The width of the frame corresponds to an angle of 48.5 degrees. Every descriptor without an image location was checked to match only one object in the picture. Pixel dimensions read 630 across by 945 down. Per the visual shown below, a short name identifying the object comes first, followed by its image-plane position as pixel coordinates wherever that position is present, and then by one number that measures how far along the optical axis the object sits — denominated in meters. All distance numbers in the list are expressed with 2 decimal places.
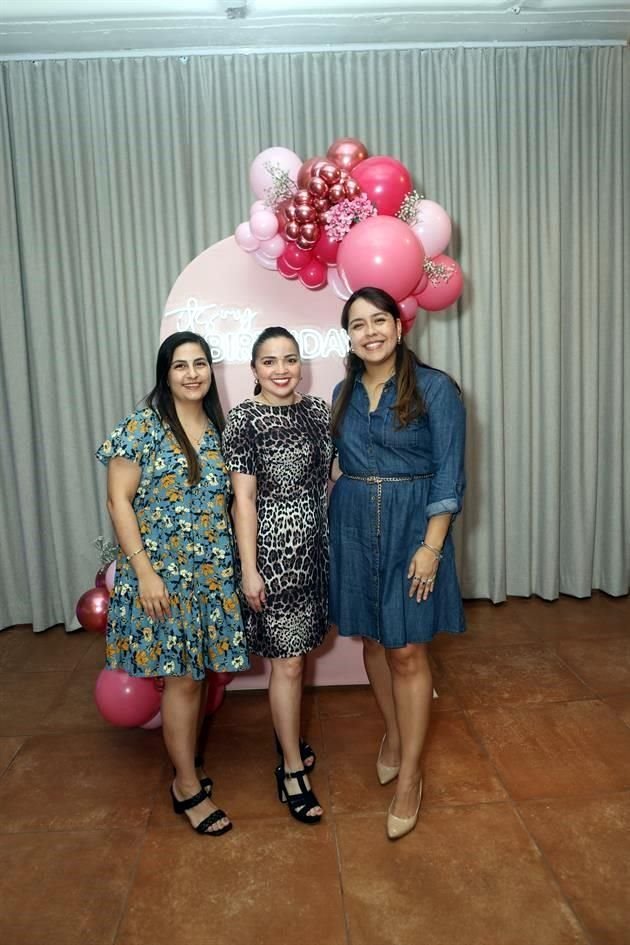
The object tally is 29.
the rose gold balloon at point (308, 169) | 2.38
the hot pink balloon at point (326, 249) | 2.39
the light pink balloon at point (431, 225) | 2.47
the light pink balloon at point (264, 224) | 2.41
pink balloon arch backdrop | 2.29
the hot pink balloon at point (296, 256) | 2.46
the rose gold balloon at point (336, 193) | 2.36
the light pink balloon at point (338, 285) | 2.51
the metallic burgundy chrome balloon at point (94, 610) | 2.70
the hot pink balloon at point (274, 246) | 2.46
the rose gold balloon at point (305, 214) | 2.35
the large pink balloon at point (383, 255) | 2.18
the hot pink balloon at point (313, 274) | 2.54
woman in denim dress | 1.87
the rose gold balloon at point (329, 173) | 2.35
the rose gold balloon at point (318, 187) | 2.35
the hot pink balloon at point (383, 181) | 2.42
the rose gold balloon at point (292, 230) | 2.37
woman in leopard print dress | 1.97
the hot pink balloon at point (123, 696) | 2.30
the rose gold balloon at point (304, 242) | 2.38
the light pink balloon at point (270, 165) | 2.51
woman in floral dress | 1.90
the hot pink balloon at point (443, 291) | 2.58
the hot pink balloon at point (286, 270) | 2.54
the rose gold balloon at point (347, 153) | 2.53
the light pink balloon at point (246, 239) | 2.50
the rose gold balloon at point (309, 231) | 2.36
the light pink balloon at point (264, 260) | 2.57
